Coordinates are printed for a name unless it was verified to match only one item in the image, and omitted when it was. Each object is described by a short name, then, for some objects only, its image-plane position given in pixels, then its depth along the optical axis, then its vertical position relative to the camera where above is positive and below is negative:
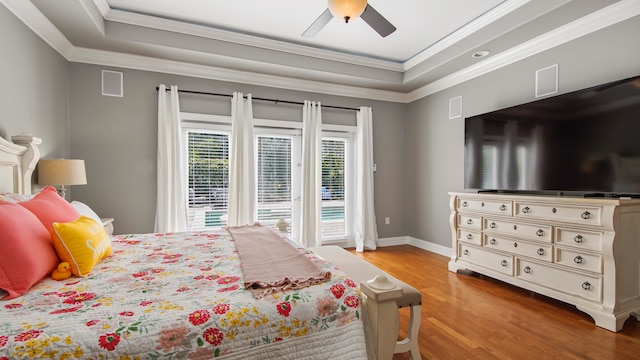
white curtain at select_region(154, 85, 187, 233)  3.63 +0.13
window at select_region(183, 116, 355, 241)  3.93 +0.04
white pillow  2.30 -0.24
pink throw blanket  1.36 -0.47
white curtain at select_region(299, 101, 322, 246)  4.35 +0.05
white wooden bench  1.31 -0.60
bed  0.99 -0.50
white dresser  2.25 -0.61
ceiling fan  1.98 +1.18
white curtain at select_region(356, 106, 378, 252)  4.68 -0.09
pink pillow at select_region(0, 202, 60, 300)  1.26 -0.32
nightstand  2.95 -0.47
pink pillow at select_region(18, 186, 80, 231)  1.66 -0.17
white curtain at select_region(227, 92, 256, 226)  3.93 +0.18
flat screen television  2.35 +0.31
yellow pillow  1.51 -0.34
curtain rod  3.81 +1.09
